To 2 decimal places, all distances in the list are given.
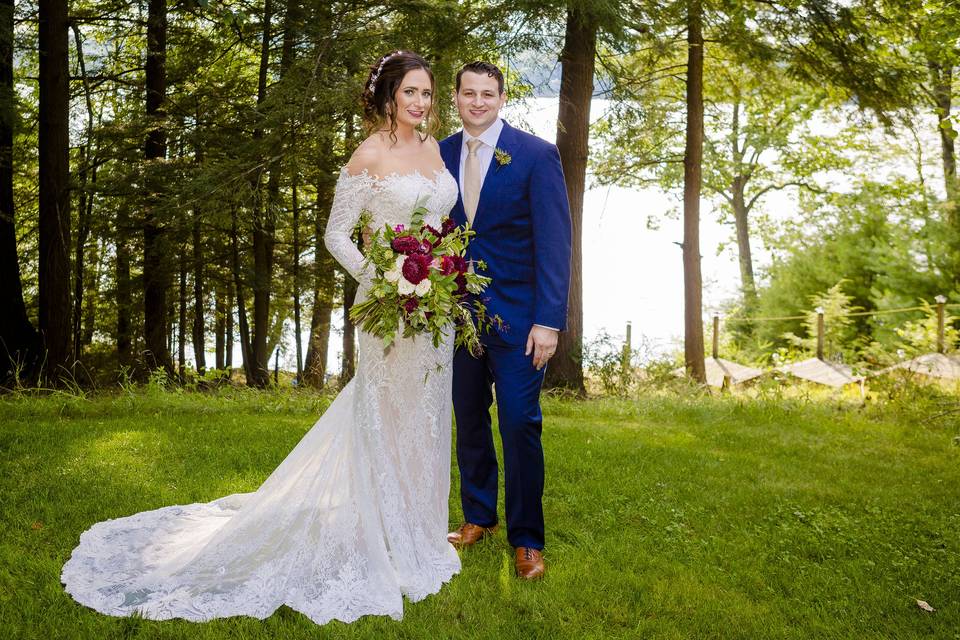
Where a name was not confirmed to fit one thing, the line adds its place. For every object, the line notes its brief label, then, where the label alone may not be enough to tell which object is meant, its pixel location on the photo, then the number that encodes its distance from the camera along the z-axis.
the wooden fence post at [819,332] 14.06
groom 3.35
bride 3.09
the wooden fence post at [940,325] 11.36
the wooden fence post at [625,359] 10.52
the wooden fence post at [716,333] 17.14
